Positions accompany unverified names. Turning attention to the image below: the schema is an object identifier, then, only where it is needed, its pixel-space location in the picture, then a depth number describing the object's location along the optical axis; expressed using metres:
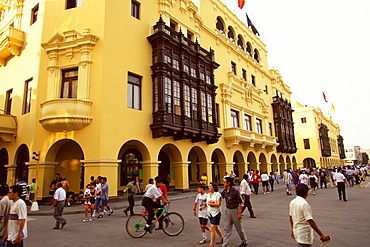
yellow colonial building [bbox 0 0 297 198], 15.70
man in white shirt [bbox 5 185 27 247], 4.63
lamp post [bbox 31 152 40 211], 15.16
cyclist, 7.85
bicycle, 7.80
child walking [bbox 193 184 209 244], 7.06
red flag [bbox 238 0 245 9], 28.53
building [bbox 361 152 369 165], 139.62
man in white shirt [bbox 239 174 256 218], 10.55
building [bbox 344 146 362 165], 115.30
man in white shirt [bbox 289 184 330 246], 4.38
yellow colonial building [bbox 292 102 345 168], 55.66
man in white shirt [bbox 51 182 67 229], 9.15
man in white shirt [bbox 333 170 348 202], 14.14
